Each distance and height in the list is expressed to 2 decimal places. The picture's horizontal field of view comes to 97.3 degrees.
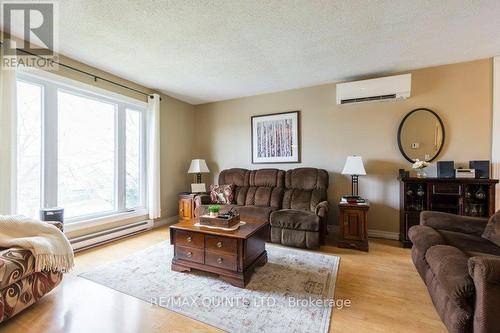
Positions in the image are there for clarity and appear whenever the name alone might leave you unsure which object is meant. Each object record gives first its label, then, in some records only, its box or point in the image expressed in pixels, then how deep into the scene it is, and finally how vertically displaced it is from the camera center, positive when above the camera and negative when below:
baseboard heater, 2.86 -1.03
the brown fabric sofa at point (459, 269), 1.16 -0.67
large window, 2.56 +0.19
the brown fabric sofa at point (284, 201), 2.89 -0.58
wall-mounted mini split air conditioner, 3.07 +1.10
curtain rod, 2.49 +1.24
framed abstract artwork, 3.97 +0.50
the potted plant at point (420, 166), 2.92 -0.01
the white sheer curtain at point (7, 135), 2.21 +0.30
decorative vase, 2.96 -0.11
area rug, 1.59 -1.12
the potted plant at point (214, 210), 2.44 -0.51
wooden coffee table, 2.02 -0.84
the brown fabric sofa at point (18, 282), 1.47 -0.86
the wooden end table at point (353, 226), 2.86 -0.81
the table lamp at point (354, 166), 3.09 -0.02
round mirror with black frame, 3.10 +0.43
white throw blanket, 1.66 -0.60
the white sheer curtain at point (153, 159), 3.80 +0.10
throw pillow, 3.83 -0.53
